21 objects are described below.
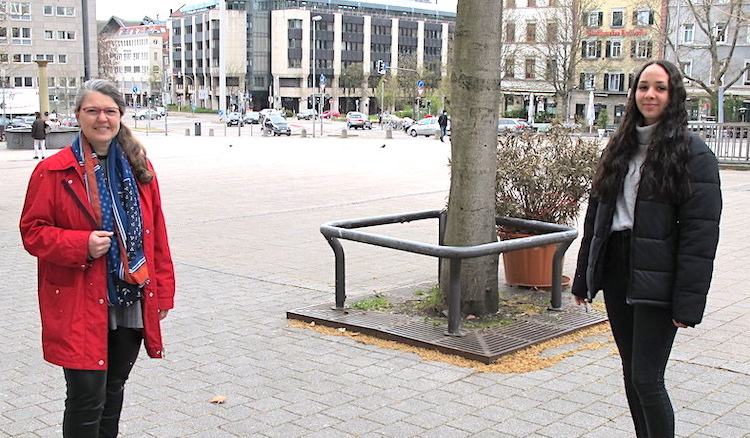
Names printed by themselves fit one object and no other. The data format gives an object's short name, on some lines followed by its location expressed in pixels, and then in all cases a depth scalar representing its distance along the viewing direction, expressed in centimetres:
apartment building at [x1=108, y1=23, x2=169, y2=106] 16812
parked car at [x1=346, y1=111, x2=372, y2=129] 6862
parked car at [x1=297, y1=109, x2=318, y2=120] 10009
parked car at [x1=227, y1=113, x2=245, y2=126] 7519
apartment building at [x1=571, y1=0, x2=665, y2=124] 6881
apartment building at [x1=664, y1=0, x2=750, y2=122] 5944
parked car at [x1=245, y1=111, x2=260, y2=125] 7812
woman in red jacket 330
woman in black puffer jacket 339
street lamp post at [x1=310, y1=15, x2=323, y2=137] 11508
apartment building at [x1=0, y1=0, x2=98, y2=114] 9550
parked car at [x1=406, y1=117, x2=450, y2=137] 5281
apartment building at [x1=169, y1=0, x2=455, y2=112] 12106
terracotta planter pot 754
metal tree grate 584
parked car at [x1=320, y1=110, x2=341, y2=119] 9866
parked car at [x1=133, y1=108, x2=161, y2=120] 8837
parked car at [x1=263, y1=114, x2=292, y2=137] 5406
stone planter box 3431
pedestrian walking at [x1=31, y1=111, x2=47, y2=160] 2798
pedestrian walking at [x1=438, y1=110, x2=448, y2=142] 4459
